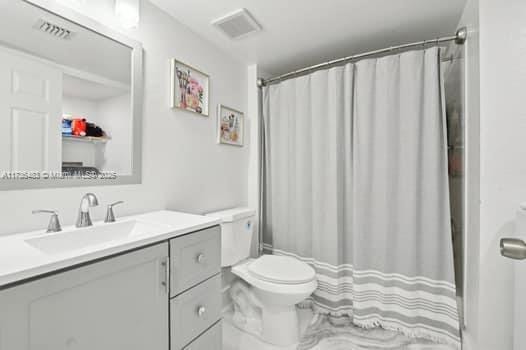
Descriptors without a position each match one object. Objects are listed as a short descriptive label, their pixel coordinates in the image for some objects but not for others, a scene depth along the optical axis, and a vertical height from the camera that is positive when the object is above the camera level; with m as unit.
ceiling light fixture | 1.12 +0.83
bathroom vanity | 0.57 -0.35
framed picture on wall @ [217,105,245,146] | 1.79 +0.42
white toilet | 1.38 -0.66
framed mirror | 0.87 +0.34
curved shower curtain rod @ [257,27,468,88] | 1.34 +0.87
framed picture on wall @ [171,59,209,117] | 1.42 +0.59
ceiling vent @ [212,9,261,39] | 1.43 +1.02
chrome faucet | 0.97 -0.14
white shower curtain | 1.45 -0.12
